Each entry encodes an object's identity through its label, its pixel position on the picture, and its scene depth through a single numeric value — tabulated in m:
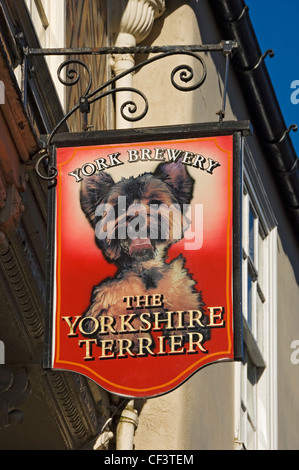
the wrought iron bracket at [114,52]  8.47
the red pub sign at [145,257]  7.79
